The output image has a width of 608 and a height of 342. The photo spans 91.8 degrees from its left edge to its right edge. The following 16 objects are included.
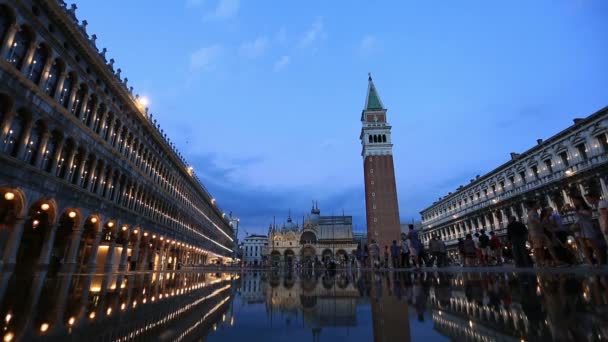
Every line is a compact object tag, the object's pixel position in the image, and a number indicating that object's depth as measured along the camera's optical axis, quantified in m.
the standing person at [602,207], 6.64
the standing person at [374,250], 18.53
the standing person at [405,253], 15.48
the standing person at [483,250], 14.01
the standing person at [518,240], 9.47
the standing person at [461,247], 15.28
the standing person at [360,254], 20.23
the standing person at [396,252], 17.38
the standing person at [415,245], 13.82
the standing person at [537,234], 8.32
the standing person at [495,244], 14.61
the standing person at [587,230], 7.08
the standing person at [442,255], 15.34
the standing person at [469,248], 14.72
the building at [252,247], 121.62
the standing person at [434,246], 15.06
